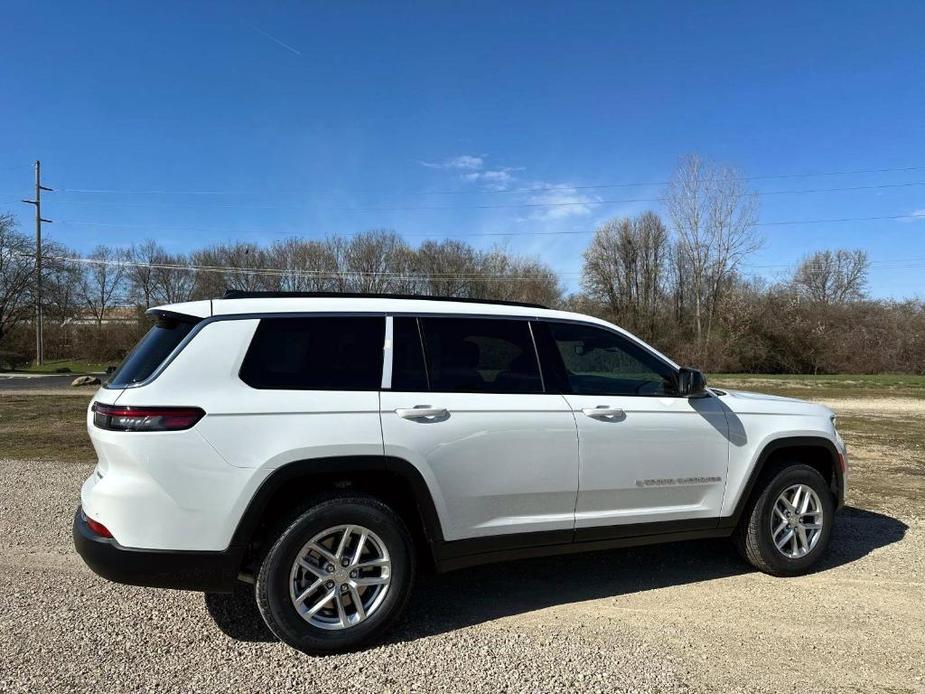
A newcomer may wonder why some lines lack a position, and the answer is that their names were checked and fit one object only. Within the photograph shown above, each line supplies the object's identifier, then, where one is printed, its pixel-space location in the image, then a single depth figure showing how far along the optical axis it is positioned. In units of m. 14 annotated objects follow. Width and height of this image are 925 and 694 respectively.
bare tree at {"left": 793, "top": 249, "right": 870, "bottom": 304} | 46.88
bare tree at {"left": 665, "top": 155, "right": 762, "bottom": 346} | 45.22
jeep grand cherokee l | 3.10
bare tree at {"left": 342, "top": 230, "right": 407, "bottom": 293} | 49.38
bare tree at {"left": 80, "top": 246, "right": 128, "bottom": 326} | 55.54
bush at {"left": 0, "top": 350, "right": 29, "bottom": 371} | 41.41
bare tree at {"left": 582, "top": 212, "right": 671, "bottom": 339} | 49.25
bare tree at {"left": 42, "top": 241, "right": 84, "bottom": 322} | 40.44
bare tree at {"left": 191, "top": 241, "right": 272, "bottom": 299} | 48.77
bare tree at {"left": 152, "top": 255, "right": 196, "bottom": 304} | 50.81
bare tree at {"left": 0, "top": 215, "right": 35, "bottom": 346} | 38.81
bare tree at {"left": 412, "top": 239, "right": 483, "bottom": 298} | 49.59
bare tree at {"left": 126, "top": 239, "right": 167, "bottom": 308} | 52.75
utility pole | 39.62
